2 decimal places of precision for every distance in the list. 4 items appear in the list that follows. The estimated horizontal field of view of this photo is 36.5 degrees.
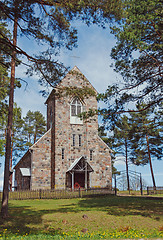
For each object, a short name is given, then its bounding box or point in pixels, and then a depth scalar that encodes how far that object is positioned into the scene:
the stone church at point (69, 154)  27.33
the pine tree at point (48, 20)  11.16
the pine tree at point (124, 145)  40.72
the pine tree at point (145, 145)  36.47
